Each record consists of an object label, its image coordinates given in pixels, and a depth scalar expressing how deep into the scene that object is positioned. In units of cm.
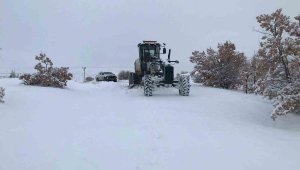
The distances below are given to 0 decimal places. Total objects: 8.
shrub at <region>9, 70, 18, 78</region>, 4491
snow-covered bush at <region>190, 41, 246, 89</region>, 2798
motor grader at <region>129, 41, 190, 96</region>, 2119
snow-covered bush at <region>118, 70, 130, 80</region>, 5014
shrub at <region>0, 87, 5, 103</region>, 1490
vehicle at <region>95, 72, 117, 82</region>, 4072
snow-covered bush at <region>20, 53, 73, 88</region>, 2508
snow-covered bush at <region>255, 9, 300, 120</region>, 1622
